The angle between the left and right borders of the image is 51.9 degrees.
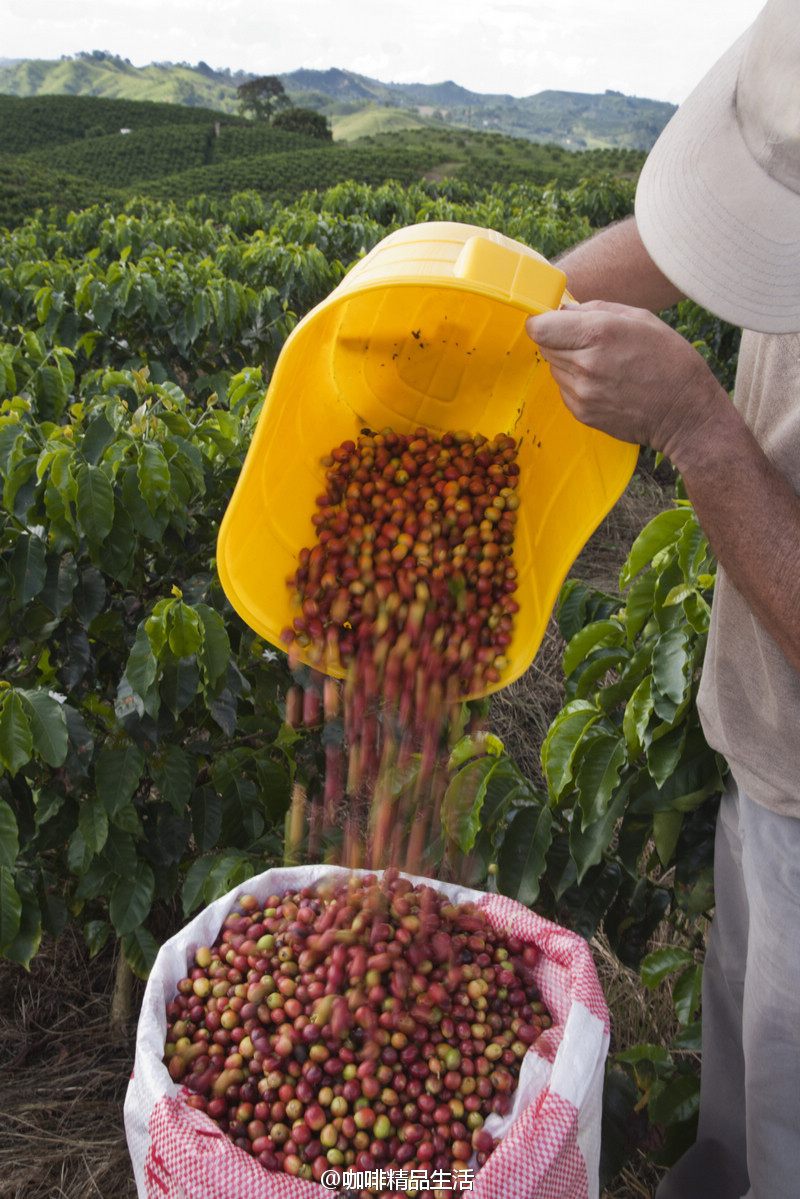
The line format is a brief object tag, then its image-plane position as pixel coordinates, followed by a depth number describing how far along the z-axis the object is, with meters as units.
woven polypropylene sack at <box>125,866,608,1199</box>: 1.29
